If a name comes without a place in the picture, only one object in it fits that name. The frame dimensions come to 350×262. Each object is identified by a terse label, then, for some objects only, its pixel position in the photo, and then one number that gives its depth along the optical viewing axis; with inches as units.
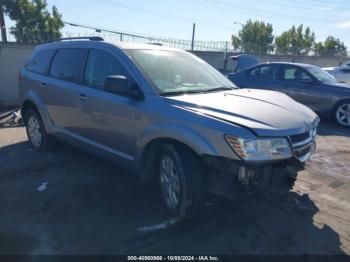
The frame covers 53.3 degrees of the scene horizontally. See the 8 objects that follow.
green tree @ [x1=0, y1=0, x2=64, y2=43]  869.8
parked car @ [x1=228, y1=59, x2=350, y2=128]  342.6
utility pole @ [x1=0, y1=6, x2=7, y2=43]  547.6
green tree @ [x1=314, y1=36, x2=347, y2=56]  2709.2
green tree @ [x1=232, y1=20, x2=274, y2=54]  2657.5
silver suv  121.6
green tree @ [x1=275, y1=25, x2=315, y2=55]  2802.2
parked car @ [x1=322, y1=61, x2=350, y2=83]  616.1
